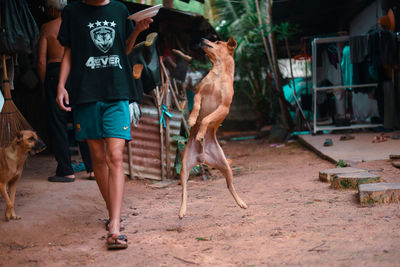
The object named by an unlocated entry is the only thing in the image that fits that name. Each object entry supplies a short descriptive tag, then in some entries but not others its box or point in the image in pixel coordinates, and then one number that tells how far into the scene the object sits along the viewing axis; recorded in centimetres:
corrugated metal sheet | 600
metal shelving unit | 882
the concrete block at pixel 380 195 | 367
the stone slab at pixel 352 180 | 437
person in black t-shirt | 308
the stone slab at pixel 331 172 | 491
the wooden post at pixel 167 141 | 599
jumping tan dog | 363
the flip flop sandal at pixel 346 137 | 825
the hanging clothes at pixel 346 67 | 917
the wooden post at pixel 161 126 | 593
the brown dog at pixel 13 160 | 354
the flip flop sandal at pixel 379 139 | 743
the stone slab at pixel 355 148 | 617
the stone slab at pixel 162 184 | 560
